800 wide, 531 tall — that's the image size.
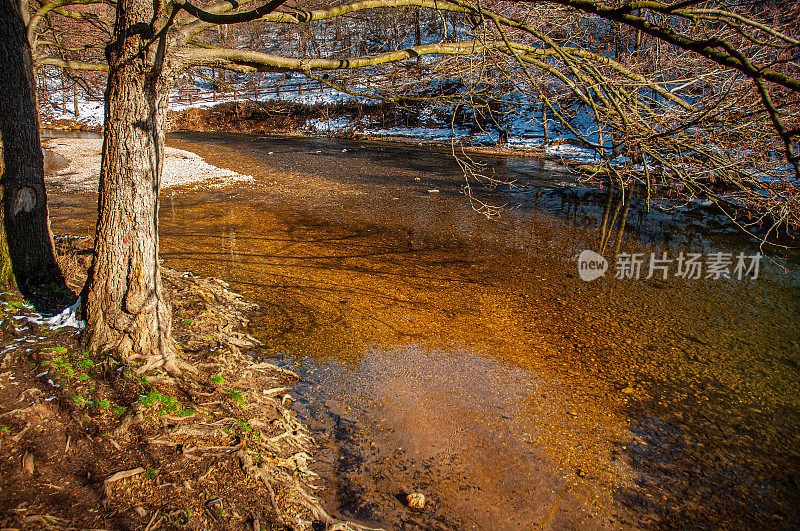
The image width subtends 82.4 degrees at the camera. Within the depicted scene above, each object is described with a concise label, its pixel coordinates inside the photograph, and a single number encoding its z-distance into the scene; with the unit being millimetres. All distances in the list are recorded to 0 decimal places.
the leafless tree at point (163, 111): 3234
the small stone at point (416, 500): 3072
